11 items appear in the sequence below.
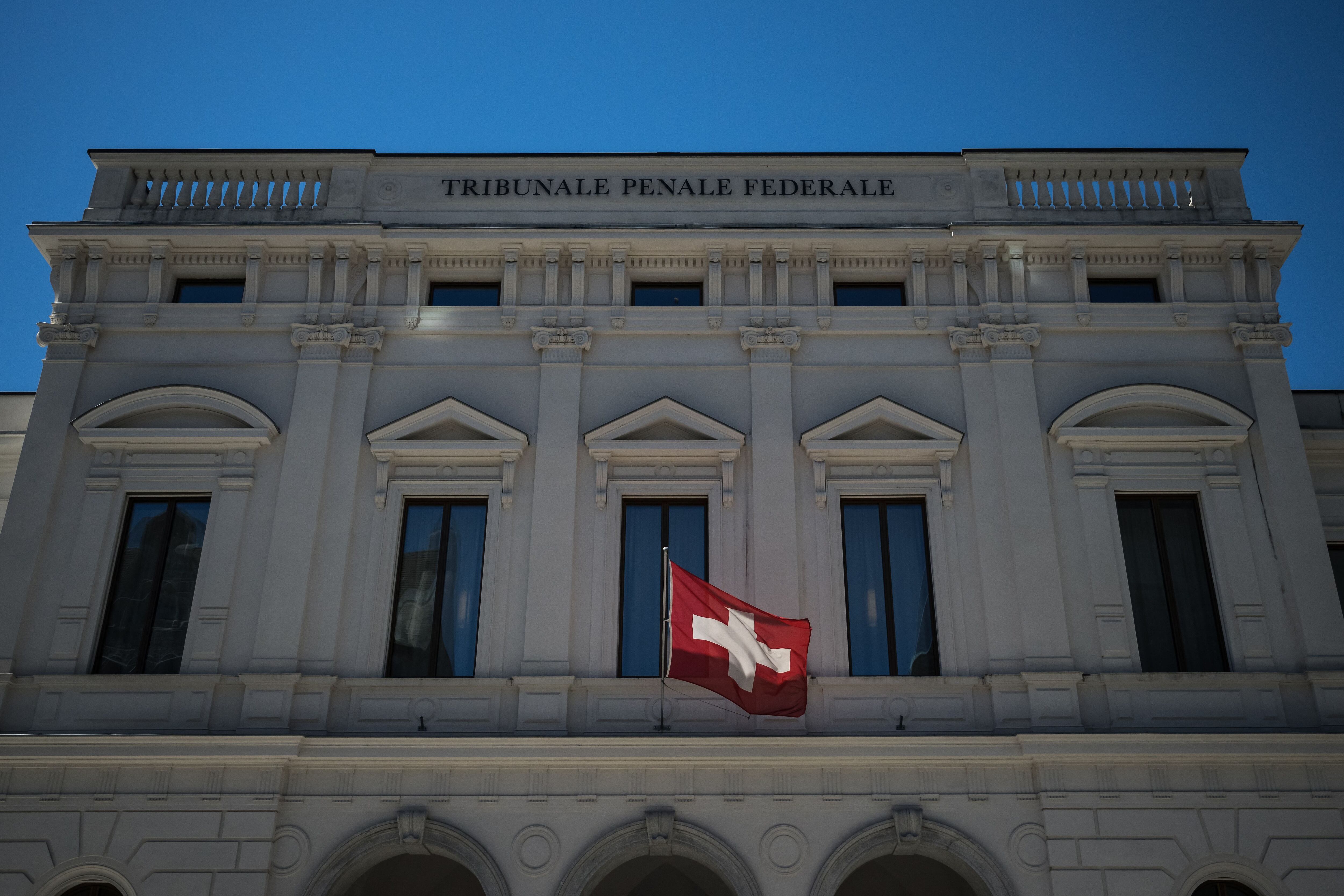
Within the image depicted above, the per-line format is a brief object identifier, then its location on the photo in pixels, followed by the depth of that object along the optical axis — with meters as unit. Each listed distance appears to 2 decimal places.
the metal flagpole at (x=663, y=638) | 15.94
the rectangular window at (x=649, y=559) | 16.67
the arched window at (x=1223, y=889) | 14.84
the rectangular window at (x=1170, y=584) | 16.44
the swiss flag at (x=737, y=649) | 15.16
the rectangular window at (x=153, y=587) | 16.55
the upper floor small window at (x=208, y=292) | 19.00
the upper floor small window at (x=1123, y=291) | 18.84
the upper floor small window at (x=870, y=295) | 19.00
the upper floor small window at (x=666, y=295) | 19.02
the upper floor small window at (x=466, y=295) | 19.05
